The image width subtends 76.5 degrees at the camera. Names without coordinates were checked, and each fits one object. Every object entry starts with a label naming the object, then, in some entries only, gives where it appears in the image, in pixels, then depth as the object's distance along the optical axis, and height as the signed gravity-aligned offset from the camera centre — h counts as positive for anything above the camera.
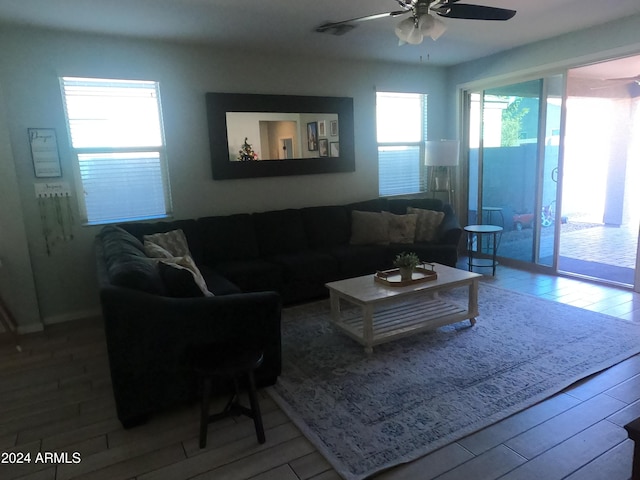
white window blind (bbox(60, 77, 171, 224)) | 3.75 +0.29
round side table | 4.76 -0.91
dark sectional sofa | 2.13 -0.85
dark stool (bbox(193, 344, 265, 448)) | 1.98 -0.94
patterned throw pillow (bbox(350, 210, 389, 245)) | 4.59 -0.70
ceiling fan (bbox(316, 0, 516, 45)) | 2.35 +0.91
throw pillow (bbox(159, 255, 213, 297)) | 2.35 -0.62
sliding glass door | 4.67 -0.04
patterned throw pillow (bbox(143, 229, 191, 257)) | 3.66 -0.60
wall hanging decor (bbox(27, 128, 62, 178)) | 3.56 +0.25
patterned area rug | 2.07 -1.34
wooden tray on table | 3.16 -0.89
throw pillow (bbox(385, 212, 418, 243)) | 4.63 -0.71
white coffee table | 2.93 -1.21
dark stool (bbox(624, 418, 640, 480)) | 1.29 -0.91
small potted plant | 3.18 -0.77
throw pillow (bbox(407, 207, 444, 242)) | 4.67 -0.70
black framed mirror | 4.31 +0.40
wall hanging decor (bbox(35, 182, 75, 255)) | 3.64 -0.29
